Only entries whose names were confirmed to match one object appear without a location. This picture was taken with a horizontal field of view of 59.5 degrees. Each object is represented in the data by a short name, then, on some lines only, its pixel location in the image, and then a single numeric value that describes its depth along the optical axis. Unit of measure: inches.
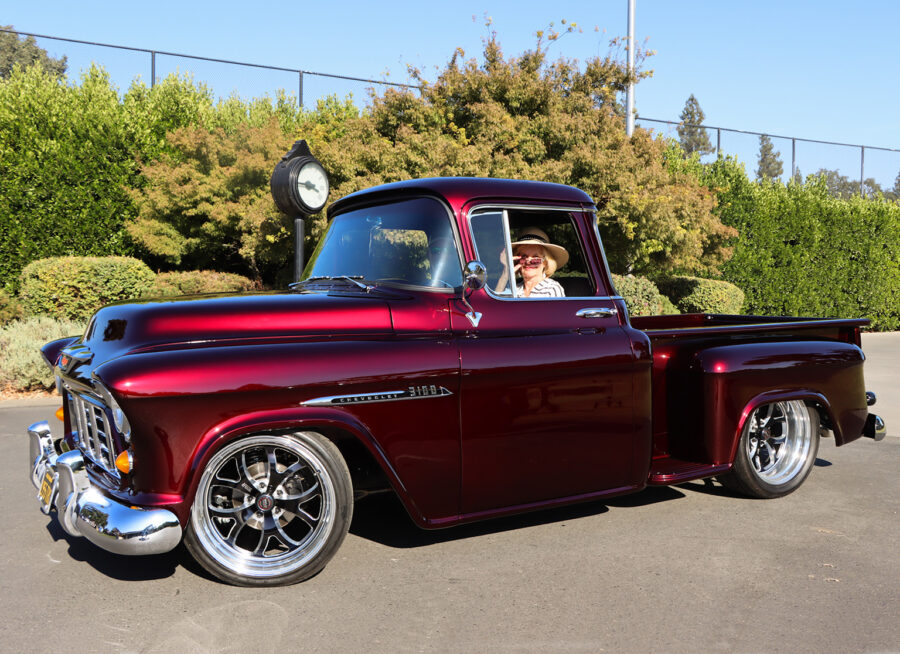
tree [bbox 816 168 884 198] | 1127.0
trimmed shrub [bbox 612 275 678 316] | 599.5
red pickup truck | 131.7
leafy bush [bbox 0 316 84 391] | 371.9
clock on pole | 362.6
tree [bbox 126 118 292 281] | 594.9
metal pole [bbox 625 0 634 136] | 666.2
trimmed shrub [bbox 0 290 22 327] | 539.8
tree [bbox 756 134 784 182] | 1031.3
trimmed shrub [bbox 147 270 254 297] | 580.0
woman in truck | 179.2
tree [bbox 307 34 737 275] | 526.6
